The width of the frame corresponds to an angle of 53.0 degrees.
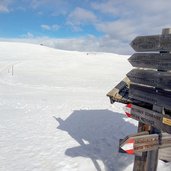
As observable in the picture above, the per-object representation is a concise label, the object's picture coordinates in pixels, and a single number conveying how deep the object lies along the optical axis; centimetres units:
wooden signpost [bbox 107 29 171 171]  276
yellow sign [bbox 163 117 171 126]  276
